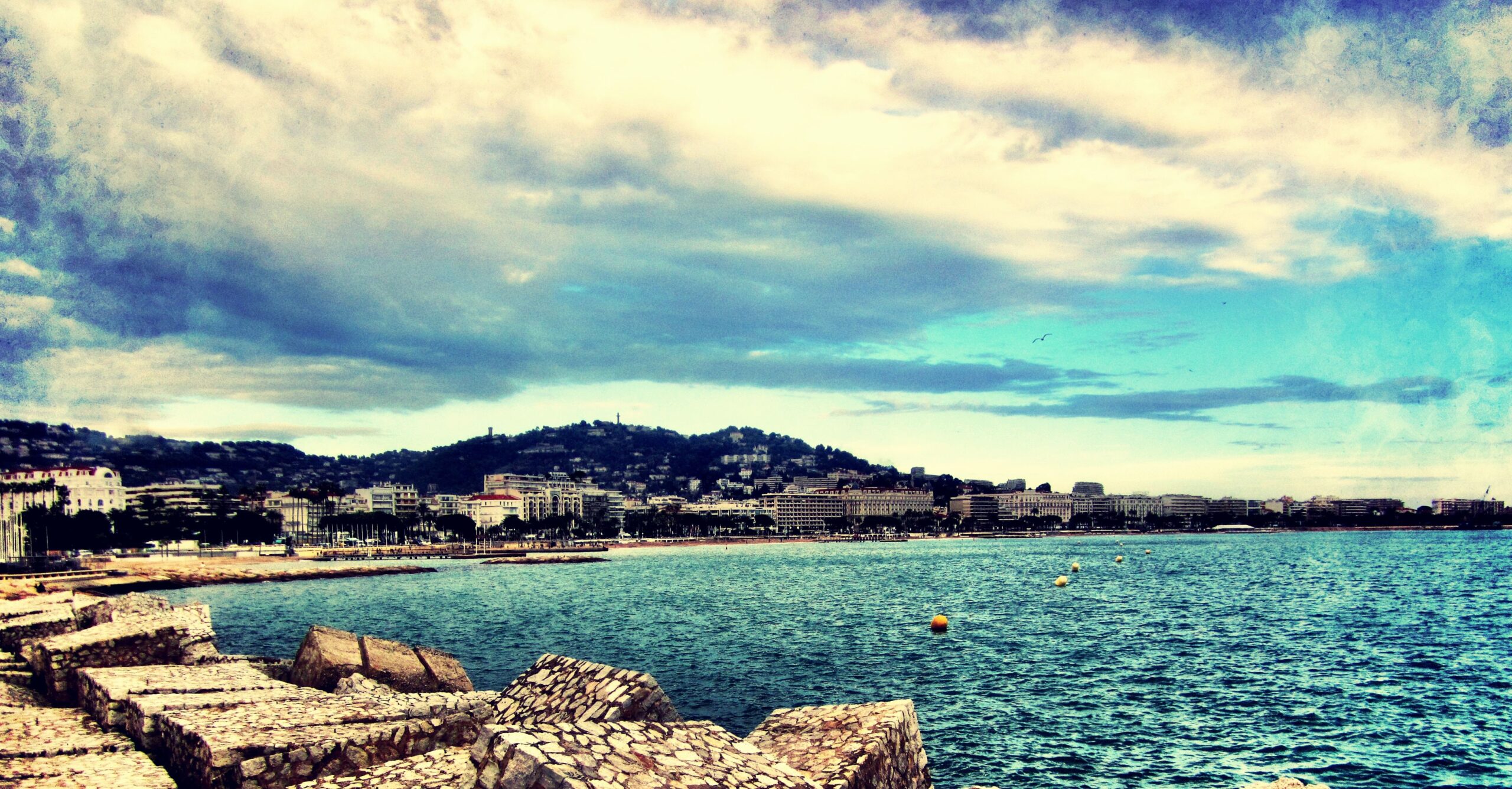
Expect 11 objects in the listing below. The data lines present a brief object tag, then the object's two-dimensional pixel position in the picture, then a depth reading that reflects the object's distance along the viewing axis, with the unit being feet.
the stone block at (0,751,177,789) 29.60
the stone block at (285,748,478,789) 24.27
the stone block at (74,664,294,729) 38.17
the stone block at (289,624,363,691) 50.39
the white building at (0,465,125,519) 418.72
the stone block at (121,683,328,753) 34.06
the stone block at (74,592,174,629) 61.21
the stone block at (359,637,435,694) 51.83
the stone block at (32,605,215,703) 47.73
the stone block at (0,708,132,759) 34.14
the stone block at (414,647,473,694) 55.72
